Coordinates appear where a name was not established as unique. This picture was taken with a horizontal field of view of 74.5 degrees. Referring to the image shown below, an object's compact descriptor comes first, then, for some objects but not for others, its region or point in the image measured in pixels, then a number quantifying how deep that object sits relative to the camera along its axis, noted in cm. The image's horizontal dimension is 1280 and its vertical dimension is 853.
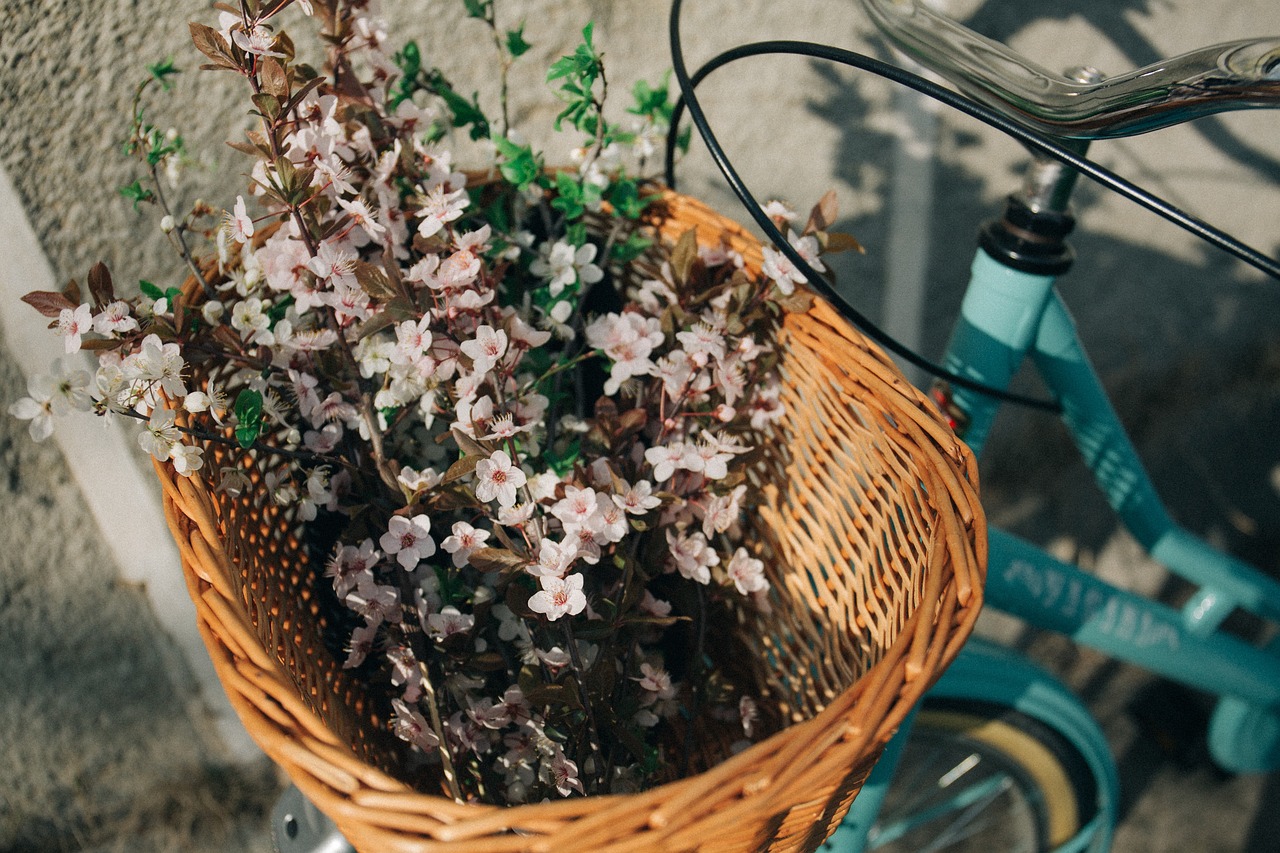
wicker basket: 40
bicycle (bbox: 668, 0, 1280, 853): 58
